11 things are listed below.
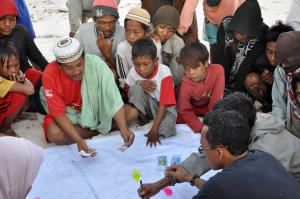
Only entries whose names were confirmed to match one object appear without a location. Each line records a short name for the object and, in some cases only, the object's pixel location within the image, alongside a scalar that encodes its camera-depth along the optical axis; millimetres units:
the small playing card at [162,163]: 2803
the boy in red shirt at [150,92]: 3104
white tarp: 2600
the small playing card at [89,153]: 2801
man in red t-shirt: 2811
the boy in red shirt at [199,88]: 3125
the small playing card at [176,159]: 2804
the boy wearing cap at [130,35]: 3395
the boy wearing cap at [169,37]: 3559
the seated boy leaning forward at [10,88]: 3180
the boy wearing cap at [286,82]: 2737
